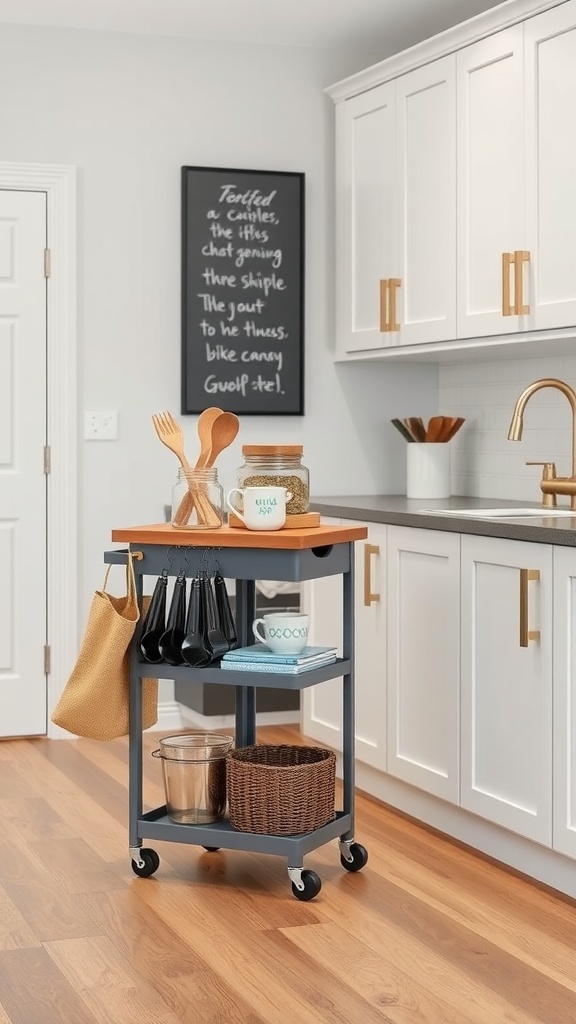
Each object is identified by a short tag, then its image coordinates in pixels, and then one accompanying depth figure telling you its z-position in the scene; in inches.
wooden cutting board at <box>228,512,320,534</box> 121.3
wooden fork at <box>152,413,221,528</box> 120.6
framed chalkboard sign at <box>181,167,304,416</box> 185.3
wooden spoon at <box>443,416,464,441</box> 173.9
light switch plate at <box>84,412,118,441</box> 183.2
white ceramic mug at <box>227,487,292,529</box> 117.9
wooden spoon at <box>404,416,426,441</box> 177.5
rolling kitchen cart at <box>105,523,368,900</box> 115.6
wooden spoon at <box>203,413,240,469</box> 124.9
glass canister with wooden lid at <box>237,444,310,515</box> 122.2
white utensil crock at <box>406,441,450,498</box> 173.0
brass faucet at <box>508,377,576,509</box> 136.1
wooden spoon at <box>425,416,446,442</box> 175.0
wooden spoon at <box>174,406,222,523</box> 122.0
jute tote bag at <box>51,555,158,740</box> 118.7
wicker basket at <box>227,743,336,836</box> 117.3
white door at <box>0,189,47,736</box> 179.9
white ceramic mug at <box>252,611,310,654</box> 118.3
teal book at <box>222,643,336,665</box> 116.5
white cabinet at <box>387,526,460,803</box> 133.8
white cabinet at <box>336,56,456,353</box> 159.3
